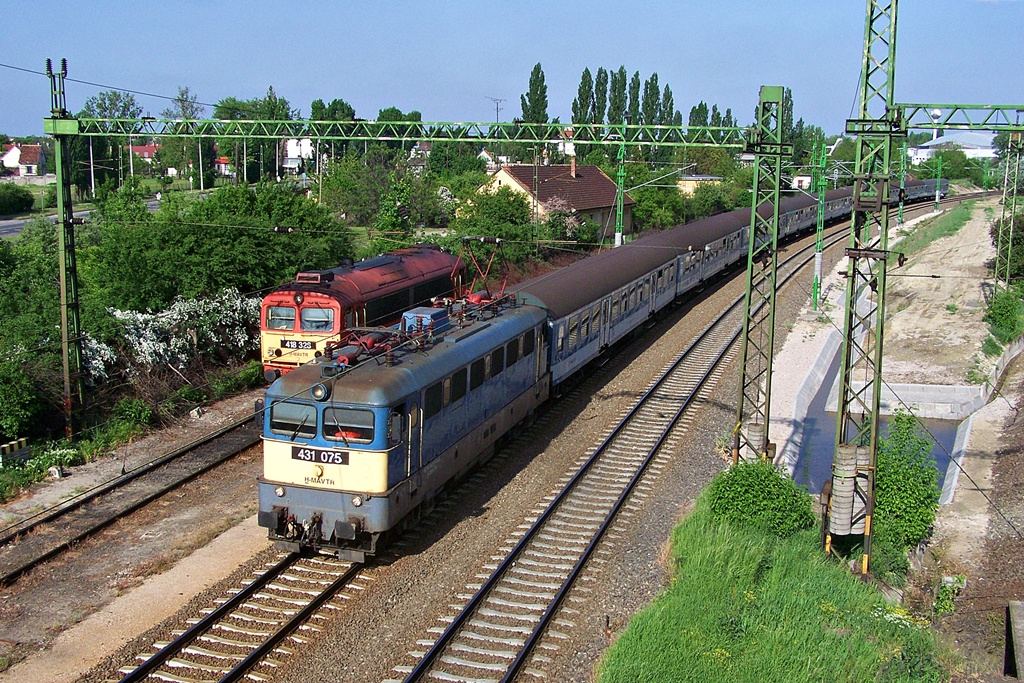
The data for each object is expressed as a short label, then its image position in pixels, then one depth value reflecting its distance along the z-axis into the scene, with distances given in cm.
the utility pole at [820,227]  3531
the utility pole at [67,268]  1873
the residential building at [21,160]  11200
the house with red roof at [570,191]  4753
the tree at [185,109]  9462
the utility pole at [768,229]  1717
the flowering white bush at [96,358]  2052
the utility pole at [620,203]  3981
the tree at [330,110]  12319
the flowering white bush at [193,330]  2233
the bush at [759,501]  1502
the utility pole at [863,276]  1376
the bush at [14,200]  6819
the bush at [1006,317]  3447
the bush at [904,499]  1638
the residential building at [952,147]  16050
